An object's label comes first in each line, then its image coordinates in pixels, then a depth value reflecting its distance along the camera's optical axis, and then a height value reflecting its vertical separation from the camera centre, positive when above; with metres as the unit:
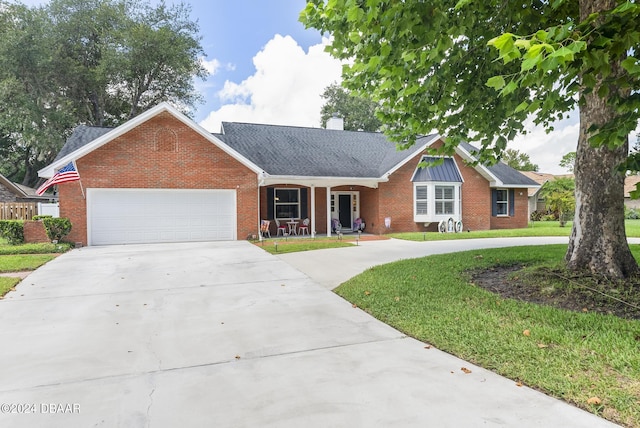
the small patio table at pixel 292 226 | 17.02 -0.75
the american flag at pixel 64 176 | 11.80 +1.23
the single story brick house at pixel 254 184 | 13.24 +1.15
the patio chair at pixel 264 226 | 15.14 -0.65
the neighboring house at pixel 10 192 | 20.98 +1.30
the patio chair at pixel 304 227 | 16.98 -0.80
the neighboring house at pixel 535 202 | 29.21 +0.43
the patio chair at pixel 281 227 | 16.68 -0.82
